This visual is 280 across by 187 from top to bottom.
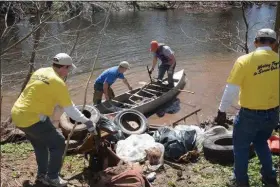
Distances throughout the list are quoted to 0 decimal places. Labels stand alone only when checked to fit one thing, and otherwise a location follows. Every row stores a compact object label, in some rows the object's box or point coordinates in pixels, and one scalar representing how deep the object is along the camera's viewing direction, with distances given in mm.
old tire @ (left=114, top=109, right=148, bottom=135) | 8233
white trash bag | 6355
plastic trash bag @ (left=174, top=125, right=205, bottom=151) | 7004
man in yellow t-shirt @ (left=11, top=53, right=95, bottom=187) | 4812
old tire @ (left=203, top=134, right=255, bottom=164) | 6148
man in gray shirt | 12188
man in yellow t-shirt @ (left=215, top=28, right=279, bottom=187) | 4285
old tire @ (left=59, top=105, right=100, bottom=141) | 7125
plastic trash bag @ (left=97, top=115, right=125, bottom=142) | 6047
